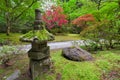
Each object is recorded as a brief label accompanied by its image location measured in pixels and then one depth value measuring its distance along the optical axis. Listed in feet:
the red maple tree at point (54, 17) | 21.23
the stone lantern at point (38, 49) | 6.21
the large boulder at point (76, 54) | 8.20
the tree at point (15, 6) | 14.10
